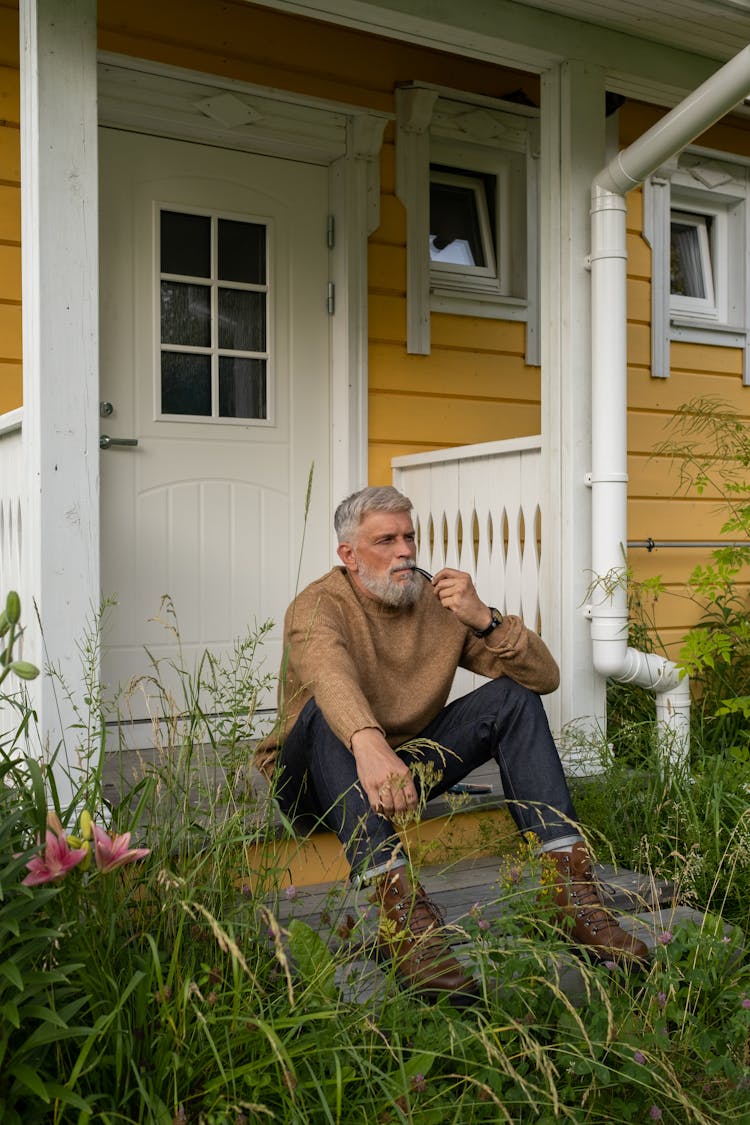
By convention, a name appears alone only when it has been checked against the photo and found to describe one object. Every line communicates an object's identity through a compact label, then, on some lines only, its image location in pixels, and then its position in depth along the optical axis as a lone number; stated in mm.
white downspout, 3684
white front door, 4184
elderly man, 2445
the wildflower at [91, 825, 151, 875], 1762
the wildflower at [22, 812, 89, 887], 1684
